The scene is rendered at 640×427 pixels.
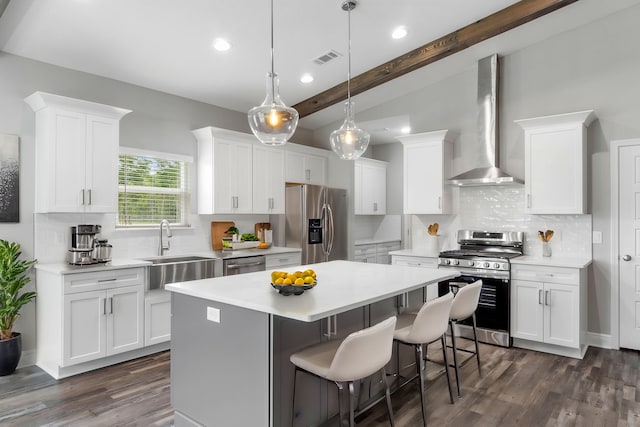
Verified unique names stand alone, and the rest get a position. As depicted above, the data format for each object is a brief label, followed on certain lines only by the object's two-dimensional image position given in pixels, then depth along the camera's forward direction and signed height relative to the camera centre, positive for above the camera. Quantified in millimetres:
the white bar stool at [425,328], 2564 -740
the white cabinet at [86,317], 3410 -904
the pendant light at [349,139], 3174 +598
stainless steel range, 4281 -689
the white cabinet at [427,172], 5094 +550
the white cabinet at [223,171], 4887 +550
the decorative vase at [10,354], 3398 -1172
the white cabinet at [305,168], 5938 +734
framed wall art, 3598 +338
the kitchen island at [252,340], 2158 -745
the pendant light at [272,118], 2500 +609
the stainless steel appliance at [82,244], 3742 -270
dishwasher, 4578 -583
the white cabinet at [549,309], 3947 -946
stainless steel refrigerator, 5730 -96
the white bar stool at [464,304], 3109 -695
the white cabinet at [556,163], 4152 +550
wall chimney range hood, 4875 +1152
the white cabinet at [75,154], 3590 +573
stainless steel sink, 3979 -563
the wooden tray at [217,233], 5238 -228
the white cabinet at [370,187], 7211 +527
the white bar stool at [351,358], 1997 -765
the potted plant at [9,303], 3373 -738
